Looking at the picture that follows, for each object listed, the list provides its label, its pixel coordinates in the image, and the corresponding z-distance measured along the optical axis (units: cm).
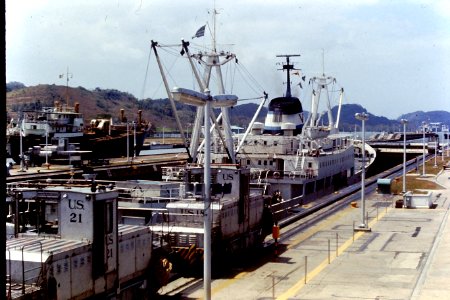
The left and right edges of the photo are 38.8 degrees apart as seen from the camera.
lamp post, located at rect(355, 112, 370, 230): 3612
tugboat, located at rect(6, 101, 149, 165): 7826
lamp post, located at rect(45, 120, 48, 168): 7242
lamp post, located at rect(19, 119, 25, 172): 6428
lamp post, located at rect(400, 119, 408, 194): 5494
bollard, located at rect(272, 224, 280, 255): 3032
